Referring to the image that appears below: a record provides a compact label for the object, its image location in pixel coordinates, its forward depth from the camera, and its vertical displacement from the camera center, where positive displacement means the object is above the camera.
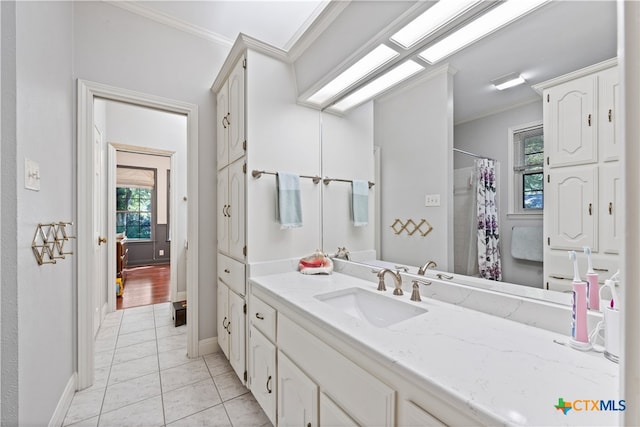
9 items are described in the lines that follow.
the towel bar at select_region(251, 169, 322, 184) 1.76 +0.26
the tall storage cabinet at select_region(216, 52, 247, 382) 1.80 -0.05
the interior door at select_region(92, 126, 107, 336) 2.69 -0.17
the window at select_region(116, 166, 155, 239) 6.16 +0.22
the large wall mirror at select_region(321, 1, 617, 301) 0.91 +0.38
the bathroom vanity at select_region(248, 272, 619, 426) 0.57 -0.38
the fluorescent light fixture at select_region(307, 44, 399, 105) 1.43 +0.83
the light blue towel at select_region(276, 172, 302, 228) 1.79 +0.08
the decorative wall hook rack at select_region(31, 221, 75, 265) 1.18 -0.14
